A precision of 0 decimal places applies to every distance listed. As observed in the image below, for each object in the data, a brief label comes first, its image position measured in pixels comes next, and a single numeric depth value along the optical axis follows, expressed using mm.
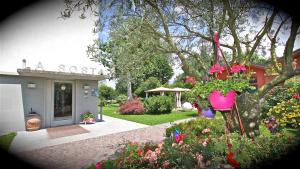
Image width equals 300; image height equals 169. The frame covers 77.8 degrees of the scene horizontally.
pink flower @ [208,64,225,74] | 2955
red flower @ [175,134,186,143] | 4350
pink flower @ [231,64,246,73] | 2913
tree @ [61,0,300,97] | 3871
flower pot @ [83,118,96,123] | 11945
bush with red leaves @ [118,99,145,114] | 16906
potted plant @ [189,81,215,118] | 3137
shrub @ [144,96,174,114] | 16906
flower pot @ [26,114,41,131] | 9852
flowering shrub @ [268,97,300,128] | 7148
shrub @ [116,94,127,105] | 29641
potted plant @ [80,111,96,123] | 11976
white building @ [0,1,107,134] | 9164
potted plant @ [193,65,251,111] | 2896
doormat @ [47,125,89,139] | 8820
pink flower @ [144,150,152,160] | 3631
